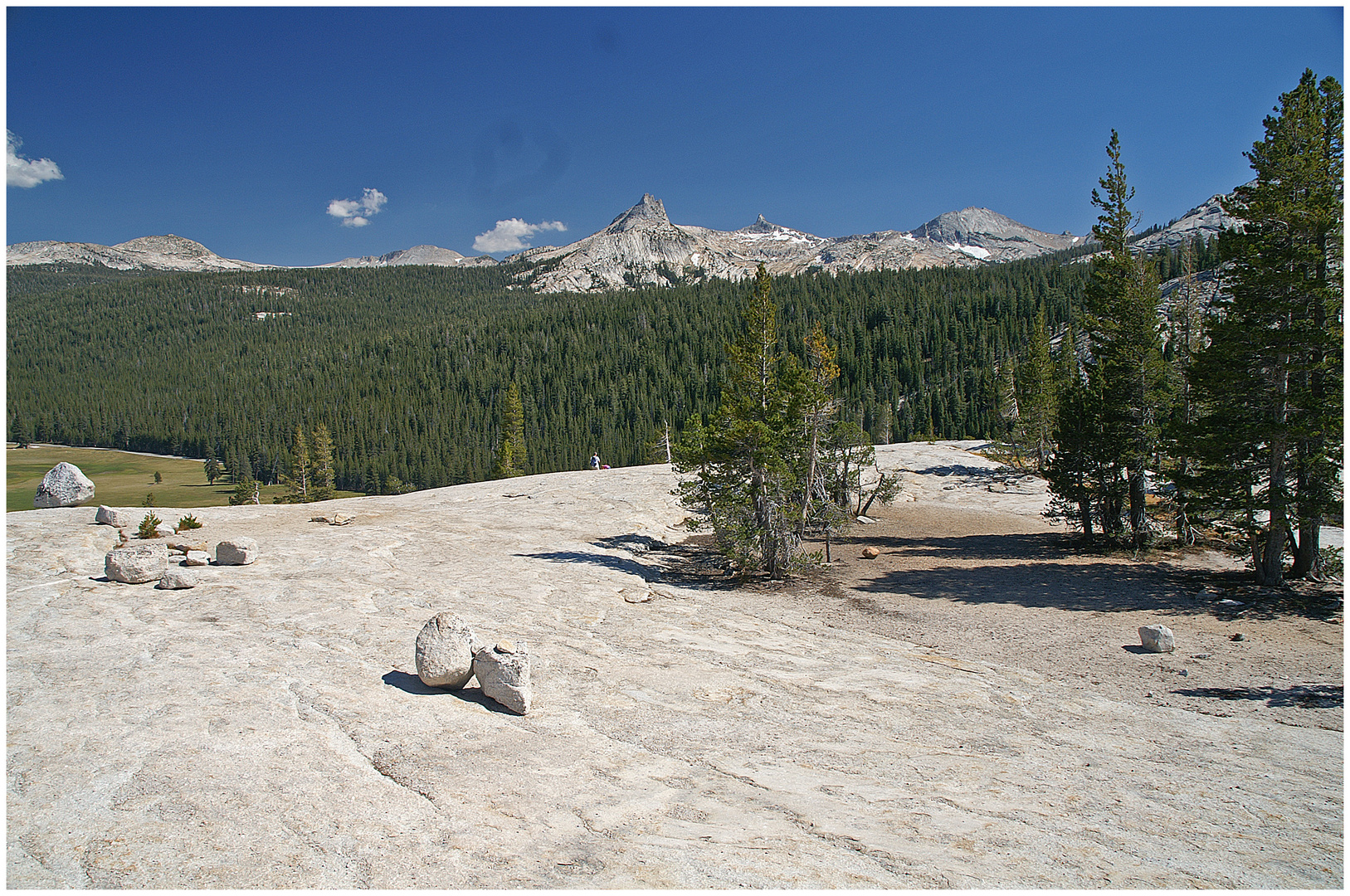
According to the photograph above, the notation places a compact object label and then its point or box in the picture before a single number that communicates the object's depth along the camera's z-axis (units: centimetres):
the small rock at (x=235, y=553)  1512
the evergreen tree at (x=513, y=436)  6931
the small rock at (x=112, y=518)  1820
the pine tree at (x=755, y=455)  1978
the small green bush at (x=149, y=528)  1703
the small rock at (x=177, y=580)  1274
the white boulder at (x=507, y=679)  842
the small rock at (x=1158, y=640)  1320
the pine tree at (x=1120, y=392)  2422
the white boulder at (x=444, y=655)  881
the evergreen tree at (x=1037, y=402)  4925
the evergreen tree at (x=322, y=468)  7106
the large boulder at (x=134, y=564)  1288
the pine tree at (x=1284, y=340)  1588
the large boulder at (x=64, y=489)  2473
